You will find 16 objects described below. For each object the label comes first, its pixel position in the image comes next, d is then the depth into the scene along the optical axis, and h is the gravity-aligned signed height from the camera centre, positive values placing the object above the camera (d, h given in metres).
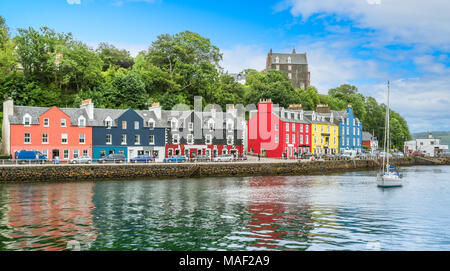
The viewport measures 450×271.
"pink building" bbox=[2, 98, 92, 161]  49.38 +1.66
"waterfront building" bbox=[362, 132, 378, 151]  109.47 +0.84
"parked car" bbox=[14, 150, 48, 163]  46.31 -1.52
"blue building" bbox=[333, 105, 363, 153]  89.12 +2.72
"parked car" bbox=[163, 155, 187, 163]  53.12 -2.25
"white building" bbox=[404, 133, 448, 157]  131.12 -1.15
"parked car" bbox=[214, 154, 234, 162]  56.41 -2.26
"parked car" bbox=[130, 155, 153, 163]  50.69 -2.14
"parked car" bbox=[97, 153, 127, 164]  48.31 -2.00
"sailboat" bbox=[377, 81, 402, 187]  41.25 -4.06
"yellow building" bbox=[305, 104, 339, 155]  80.31 +2.37
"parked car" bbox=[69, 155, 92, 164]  46.93 -2.07
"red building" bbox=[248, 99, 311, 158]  70.50 +1.88
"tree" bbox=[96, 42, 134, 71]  91.31 +21.55
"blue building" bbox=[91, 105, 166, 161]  54.94 +1.47
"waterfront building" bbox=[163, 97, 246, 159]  60.78 +1.65
